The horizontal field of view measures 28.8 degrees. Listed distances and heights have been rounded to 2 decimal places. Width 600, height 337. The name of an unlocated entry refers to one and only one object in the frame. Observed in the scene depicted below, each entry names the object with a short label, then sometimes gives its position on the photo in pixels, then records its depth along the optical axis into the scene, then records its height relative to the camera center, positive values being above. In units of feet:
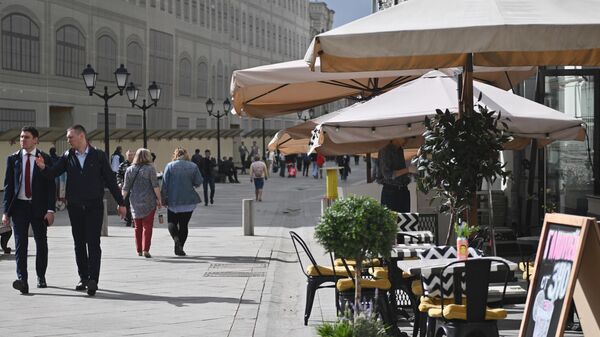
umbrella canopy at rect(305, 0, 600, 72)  25.75 +3.09
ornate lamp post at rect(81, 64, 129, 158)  105.45 +8.75
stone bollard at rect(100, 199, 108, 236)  77.01 -3.63
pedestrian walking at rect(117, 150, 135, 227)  86.99 -0.37
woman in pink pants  58.44 -0.90
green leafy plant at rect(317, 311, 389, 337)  22.39 -3.03
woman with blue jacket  61.05 -1.21
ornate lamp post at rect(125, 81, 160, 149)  128.26 +8.99
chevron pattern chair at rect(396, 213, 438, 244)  40.19 -1.72
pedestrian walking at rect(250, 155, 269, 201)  124.88 -0.09
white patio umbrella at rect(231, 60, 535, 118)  43.70 +3.55
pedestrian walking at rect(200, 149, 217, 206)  122.11 -0.21
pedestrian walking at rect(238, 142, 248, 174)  237.55 +3.43
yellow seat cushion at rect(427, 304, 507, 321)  24.73 -3.03
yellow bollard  73.26 -0.70
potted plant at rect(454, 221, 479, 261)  26.78 -1.64
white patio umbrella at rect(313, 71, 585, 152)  37.91 +1.87
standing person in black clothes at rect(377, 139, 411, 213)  49.01 -0.24
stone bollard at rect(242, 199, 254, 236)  76.28 -3.15
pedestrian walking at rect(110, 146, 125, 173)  134.10 +1.40
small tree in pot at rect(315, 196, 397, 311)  27.32 -1.37
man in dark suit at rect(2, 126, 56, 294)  43.45 -0.92
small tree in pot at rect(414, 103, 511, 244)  30.37 +0.41
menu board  20.79 -1.98
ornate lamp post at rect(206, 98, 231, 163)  191.93 +11.24
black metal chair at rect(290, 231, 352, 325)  34.22 -3.08
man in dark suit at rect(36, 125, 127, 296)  43.14 -0.77
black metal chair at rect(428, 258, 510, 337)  24.63 -2.95
